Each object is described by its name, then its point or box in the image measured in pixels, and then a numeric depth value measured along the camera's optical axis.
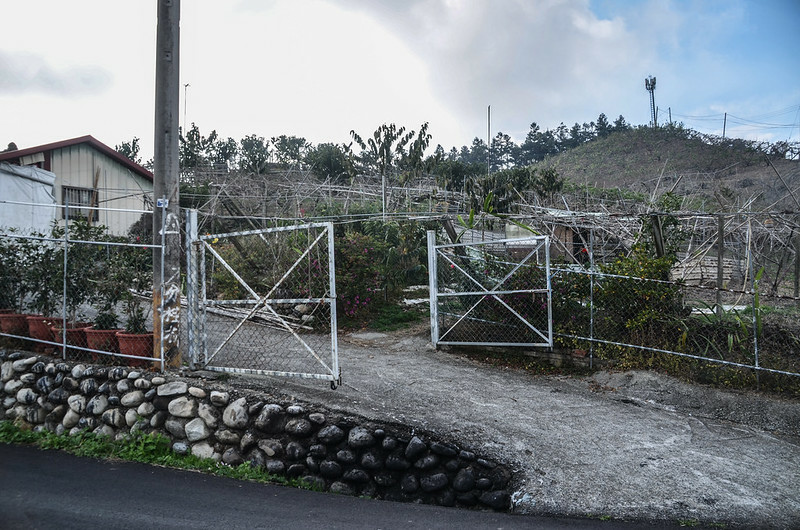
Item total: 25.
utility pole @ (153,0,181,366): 5.93
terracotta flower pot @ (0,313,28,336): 7.05
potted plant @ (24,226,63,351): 6.83
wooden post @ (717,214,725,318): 7.14
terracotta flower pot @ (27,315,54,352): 6.80
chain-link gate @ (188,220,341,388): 5.96
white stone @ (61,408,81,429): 5.88
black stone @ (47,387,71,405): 6.05
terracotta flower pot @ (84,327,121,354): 6.31
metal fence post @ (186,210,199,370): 5.91
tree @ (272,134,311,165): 32.16
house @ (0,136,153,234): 14.63
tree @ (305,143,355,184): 29.77
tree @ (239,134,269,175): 19.31
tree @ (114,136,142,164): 30.47
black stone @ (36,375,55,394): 6.24
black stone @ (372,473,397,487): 4.54
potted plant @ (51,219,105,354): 6.58
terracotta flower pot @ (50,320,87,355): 6.55
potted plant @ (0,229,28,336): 7.07
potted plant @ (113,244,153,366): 6.07
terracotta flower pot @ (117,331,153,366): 6.04
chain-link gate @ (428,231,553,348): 7.76
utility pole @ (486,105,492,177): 21.17
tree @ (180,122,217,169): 21.12
